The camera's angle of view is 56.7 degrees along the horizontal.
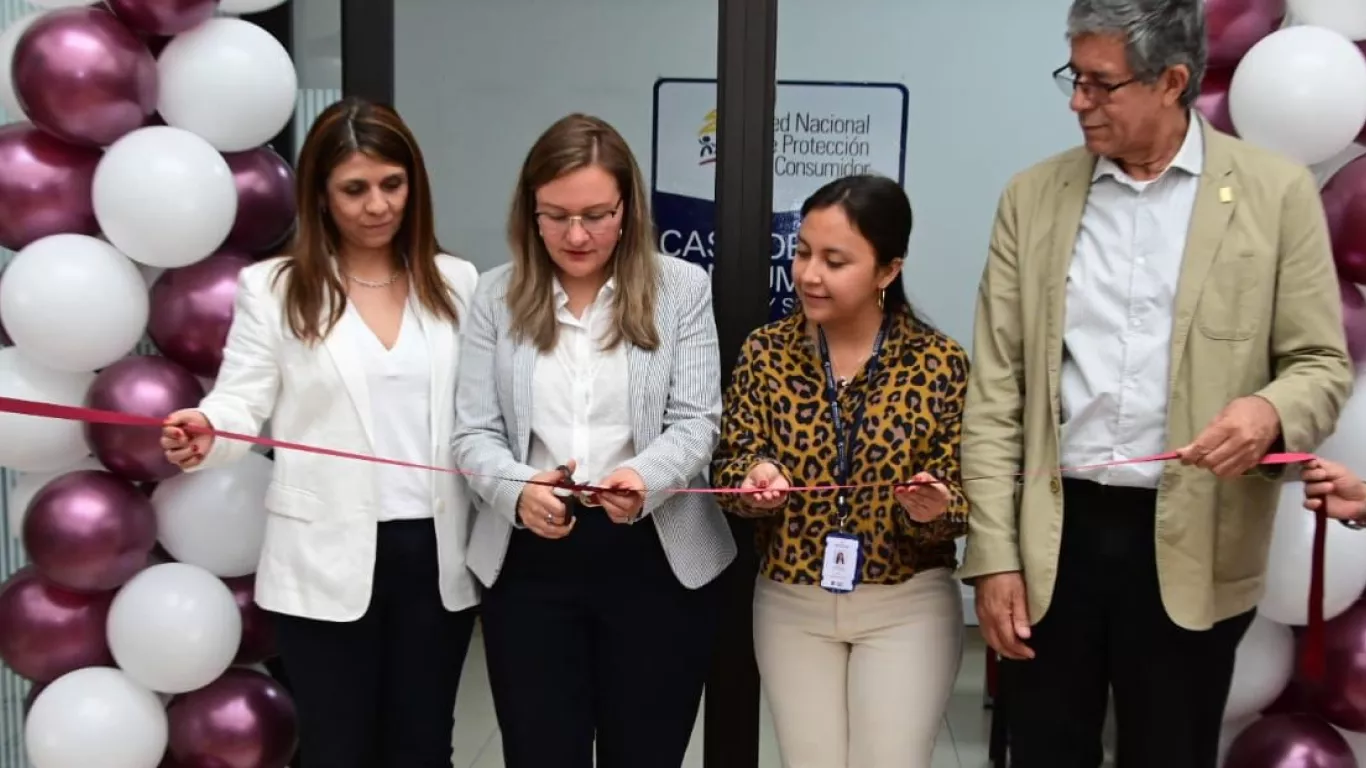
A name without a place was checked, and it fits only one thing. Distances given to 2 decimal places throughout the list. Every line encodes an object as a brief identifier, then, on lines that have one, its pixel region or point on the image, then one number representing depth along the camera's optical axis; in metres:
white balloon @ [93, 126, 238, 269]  2.23
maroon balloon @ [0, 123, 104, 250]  2.26
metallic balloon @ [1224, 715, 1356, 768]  2.28
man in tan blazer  1.85
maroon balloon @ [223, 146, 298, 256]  2.41
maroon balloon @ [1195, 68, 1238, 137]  2.30
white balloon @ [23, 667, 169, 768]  2.31
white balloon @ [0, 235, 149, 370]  2.21
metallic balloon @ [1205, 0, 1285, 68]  2.27
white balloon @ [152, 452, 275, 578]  2.36
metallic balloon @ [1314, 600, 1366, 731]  2.27
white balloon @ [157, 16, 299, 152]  2.31
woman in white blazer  2.09
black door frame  2.55
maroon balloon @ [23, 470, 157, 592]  2.28
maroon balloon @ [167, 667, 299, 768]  2.38
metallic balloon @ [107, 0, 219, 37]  2.27
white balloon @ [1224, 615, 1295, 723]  2.33
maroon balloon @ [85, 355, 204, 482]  2.29
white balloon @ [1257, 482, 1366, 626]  2.24
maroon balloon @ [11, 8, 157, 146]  2.20
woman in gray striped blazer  2.05
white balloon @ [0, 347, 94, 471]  2.28
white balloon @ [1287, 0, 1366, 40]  2.24
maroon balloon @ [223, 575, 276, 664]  2.44
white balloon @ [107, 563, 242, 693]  2.31
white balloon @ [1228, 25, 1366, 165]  2.16
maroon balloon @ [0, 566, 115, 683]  2.35
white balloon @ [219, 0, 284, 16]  2.41
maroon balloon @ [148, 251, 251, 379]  2.33
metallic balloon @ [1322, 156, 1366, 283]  2.19
